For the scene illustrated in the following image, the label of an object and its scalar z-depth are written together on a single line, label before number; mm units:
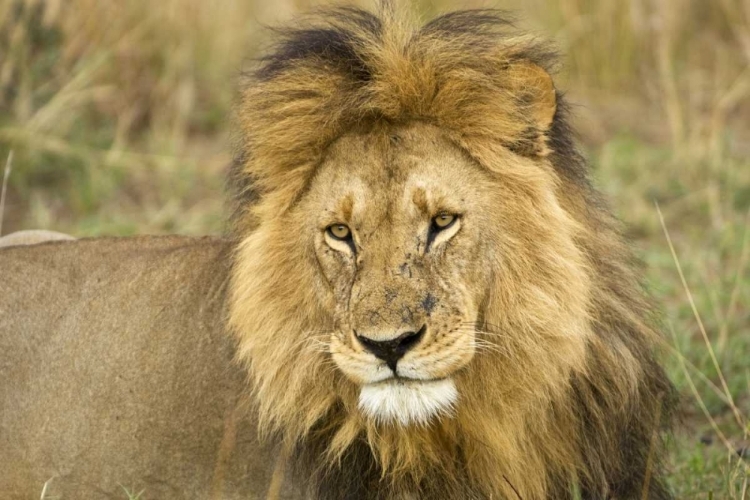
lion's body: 8320
